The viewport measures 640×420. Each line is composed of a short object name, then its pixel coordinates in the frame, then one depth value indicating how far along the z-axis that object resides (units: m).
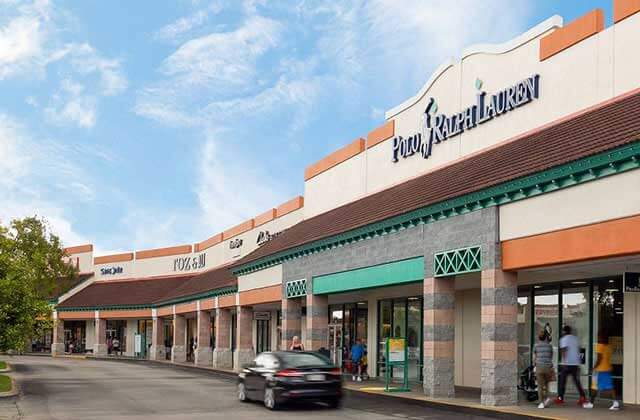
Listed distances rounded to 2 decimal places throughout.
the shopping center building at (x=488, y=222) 16.80
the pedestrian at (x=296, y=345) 25.47
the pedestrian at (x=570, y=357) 18.36
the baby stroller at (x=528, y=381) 20.96
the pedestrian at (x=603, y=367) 18.12
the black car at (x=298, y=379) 18.91
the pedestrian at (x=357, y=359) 29.08
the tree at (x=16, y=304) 25.38
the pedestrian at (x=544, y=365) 18.86
